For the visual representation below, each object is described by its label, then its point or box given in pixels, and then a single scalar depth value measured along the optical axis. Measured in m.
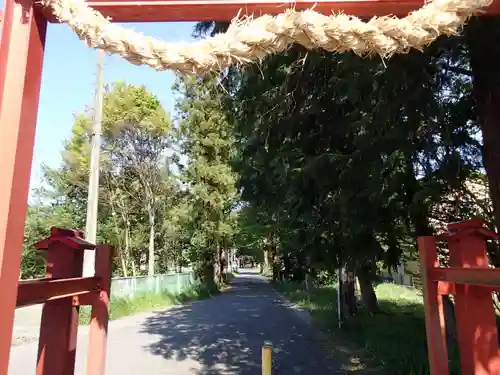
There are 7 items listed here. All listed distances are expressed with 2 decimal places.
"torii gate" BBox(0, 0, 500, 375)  1.87
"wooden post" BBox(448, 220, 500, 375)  2.77
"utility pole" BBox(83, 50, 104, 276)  13.33
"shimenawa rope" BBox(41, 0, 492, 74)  1.89
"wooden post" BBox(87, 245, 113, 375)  3.25
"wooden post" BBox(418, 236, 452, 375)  3.06
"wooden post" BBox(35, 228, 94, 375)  2.89
